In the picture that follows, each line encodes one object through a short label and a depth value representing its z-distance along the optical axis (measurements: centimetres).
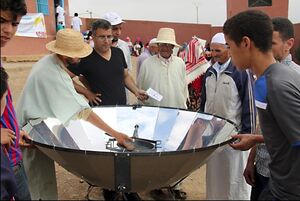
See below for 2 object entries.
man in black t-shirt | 342
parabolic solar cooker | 193
